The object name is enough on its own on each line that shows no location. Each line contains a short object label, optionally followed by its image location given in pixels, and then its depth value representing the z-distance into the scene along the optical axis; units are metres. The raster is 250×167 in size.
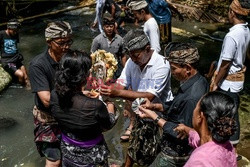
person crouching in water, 7.00
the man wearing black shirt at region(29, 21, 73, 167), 3.40
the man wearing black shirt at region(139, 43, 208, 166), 3.01
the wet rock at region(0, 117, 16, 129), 5.85
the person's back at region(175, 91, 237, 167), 2.20
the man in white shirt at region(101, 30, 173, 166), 3.51
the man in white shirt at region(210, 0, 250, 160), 3.85
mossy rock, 7.07
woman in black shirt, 2.86
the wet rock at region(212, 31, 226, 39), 9.77
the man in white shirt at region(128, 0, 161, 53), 4.87
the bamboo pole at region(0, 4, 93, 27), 11.69
